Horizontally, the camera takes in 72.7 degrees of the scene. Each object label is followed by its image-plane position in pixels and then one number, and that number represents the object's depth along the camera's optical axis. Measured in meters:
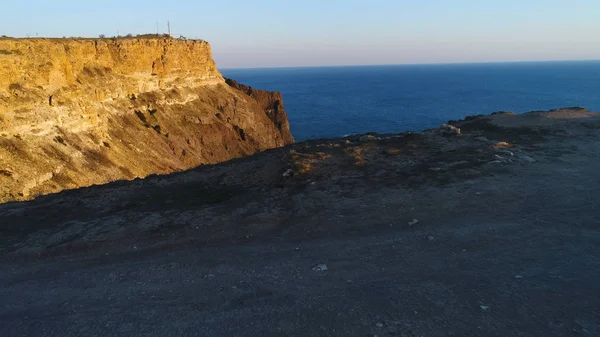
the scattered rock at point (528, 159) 14.95
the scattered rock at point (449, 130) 19.73
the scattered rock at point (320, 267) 8.39
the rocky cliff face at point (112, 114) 29.31
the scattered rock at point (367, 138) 19.42
